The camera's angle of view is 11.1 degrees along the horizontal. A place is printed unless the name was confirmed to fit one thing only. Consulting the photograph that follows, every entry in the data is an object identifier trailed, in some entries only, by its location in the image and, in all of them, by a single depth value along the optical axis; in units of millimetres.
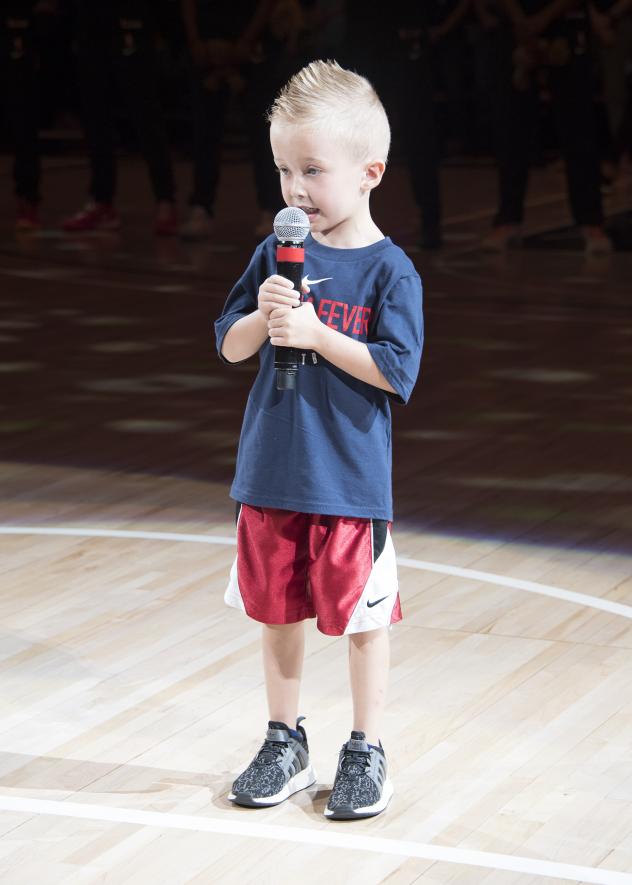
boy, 4389
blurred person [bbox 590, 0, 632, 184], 21872
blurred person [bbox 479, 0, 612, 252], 14420
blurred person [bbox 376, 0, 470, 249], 14843
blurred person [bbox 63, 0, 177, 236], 16256
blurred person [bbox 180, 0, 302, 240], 15757
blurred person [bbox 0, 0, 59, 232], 16332
